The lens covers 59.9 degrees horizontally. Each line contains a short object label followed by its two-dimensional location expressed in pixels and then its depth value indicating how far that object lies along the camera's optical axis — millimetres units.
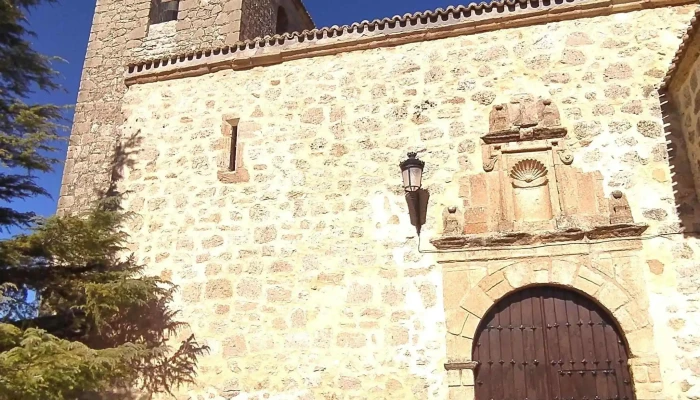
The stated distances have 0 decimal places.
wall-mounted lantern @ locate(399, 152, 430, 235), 5793
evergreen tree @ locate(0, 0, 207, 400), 5609
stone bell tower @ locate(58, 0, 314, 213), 9773
